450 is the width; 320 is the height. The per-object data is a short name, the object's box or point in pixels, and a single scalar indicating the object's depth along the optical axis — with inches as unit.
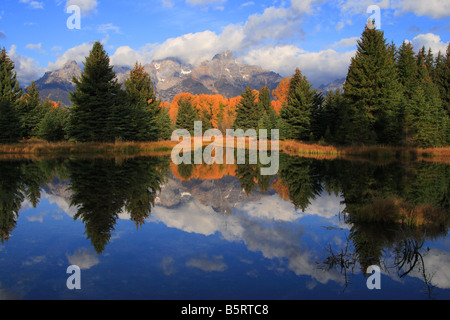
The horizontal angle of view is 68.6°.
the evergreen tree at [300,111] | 1524.4
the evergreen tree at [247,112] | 2365.9
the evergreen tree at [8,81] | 1384.1
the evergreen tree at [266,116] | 1878.7
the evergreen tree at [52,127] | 1320.1
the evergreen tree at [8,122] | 1227.9
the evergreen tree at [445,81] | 1647.4
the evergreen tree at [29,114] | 1434.5
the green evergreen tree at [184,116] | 2206.2
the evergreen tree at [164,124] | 1728.8
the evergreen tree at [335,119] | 1251.0
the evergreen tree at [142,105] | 1396.4
